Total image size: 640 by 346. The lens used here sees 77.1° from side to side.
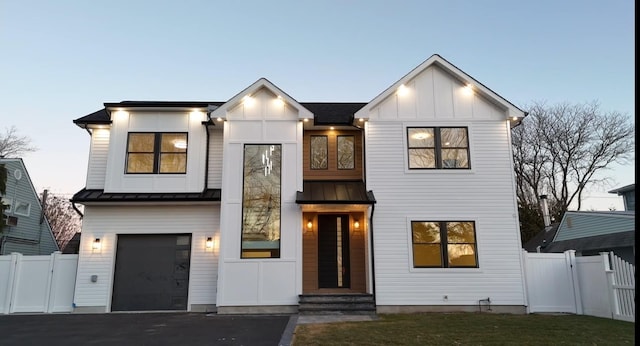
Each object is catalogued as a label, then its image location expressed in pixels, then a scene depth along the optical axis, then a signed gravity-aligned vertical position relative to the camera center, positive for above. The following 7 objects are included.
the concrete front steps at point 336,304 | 10.61 -1.34
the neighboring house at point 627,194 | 22.30 +3.19
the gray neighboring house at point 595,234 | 16.59 +0.84
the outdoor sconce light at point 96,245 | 11.85 +0.29
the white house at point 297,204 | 11.12 +1.41
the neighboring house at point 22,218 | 17.20 +1.68
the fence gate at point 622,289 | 9.20 -0.87
